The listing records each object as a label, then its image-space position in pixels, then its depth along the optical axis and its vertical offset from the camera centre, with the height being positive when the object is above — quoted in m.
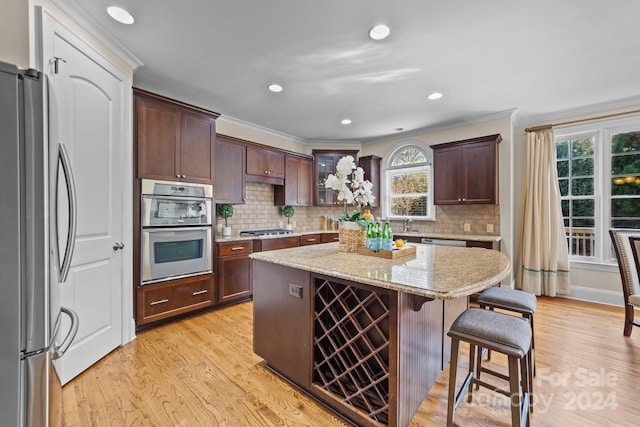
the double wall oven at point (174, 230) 2.72 -0.18
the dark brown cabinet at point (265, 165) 4.10 +0.77
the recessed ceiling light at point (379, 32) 2.03 +1.41
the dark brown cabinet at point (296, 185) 4.67 +0.51
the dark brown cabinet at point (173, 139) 2.70 +0.82
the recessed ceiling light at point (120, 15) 1.87 +1.43
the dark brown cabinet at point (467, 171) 3.79 +0.63
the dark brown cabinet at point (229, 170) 3.65 +0.61
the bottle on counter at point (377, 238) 2.06 -0.19
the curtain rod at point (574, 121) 3.43 +1.26
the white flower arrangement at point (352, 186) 2.14 +0.22
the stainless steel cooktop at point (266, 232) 4.20 -0.31
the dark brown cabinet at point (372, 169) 5.05 +0.83
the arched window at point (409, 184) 4.70 +0.53
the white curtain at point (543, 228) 3.77 -0.22
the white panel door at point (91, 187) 1.89 +0.22
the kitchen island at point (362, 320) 1.39 -0.69
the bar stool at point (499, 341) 1.23 -0.63
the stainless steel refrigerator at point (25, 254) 0.88 -0.14
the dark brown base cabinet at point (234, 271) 3.42 -0.77
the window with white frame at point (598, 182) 3.49 +0.42
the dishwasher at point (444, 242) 3.81 -0.43
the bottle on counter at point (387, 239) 2.04 -0.20
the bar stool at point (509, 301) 1.79 -0.62
